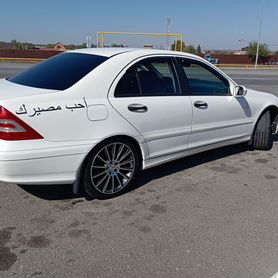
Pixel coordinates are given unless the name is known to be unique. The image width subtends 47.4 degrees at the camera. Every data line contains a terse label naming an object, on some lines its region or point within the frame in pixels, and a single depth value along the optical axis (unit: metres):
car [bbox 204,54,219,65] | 41.91
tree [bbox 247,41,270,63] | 53.83
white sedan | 2.84
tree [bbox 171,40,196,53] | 24.91
